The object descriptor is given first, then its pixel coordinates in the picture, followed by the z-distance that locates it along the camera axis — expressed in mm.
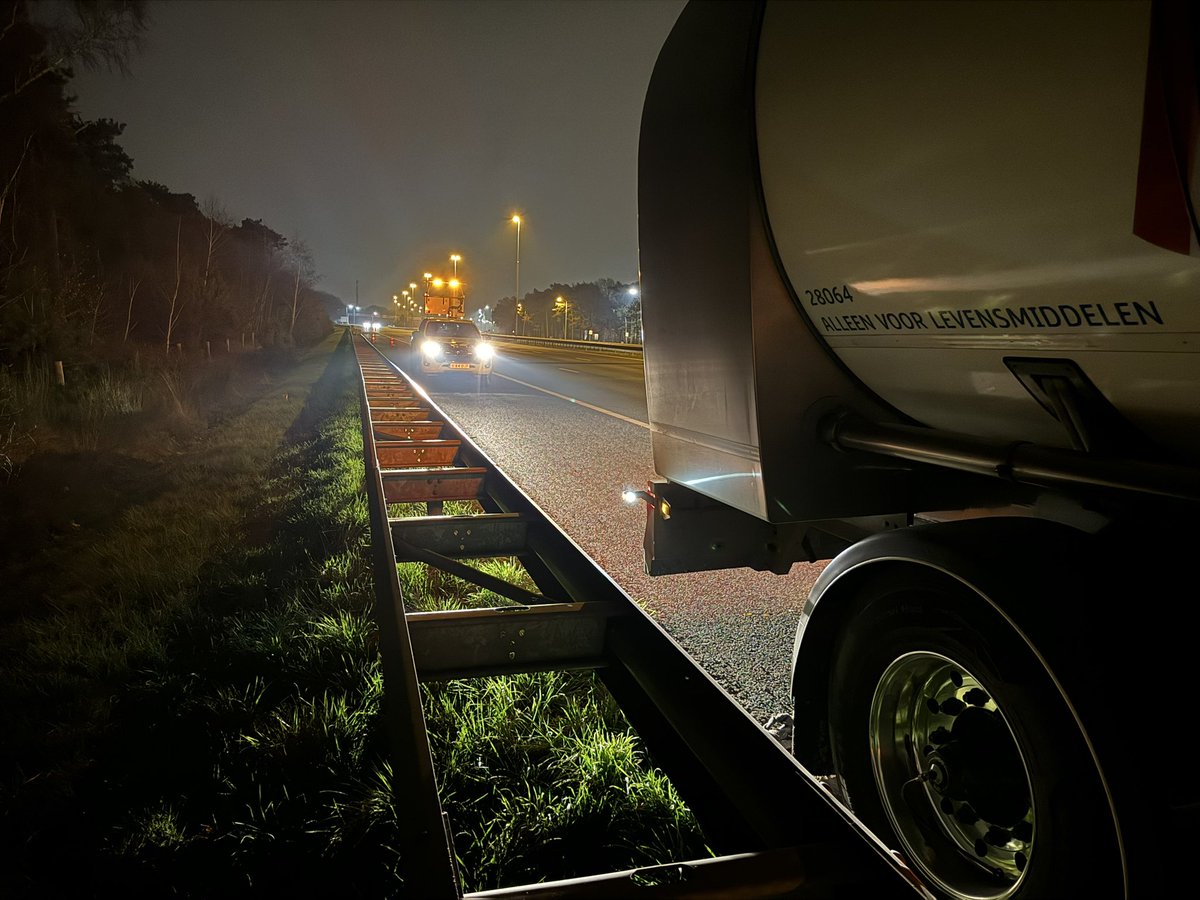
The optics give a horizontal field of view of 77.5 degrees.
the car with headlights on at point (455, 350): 23328
